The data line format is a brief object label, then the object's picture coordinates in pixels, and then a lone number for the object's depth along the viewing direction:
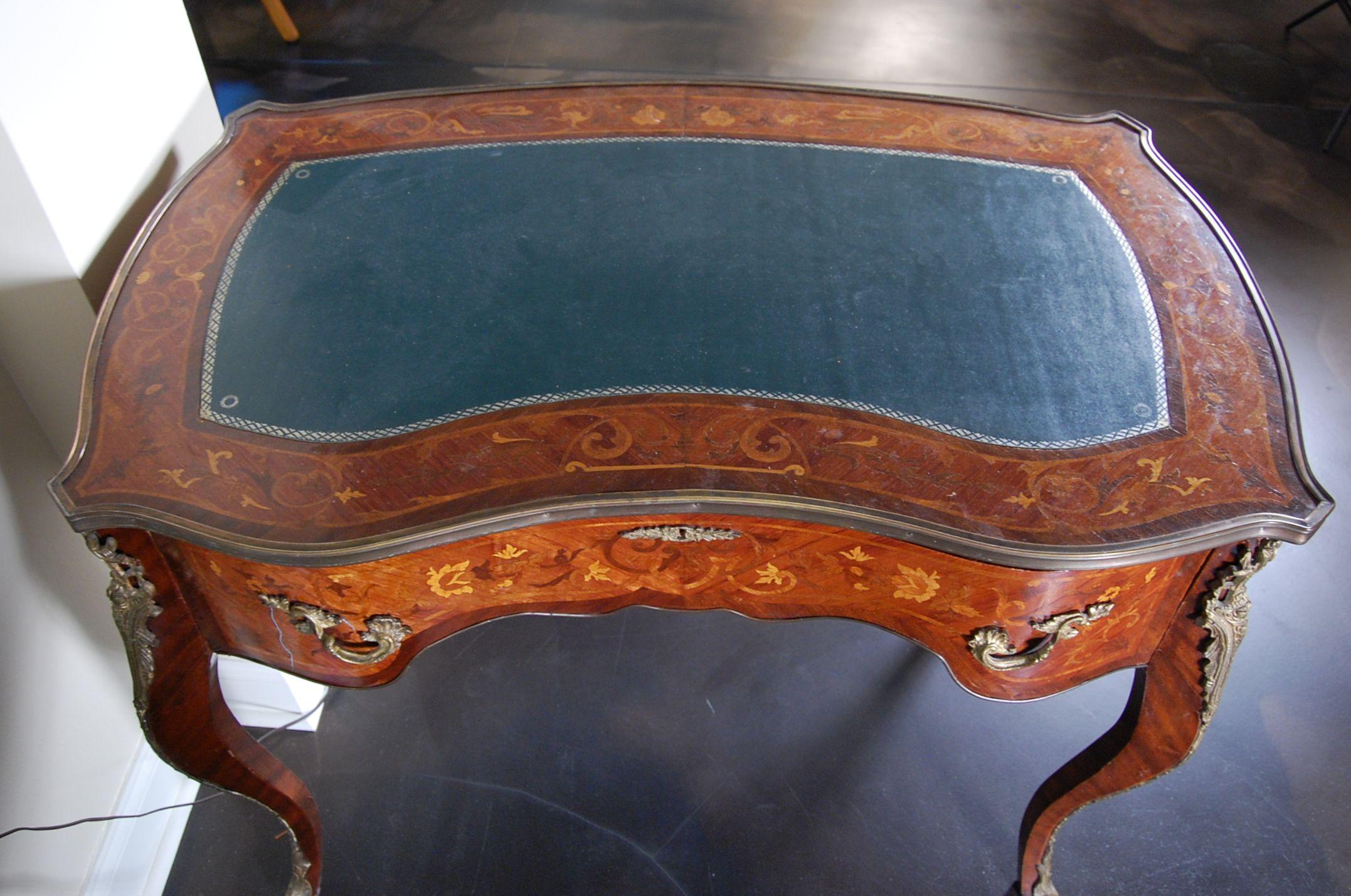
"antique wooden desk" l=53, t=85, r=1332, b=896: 1.08
